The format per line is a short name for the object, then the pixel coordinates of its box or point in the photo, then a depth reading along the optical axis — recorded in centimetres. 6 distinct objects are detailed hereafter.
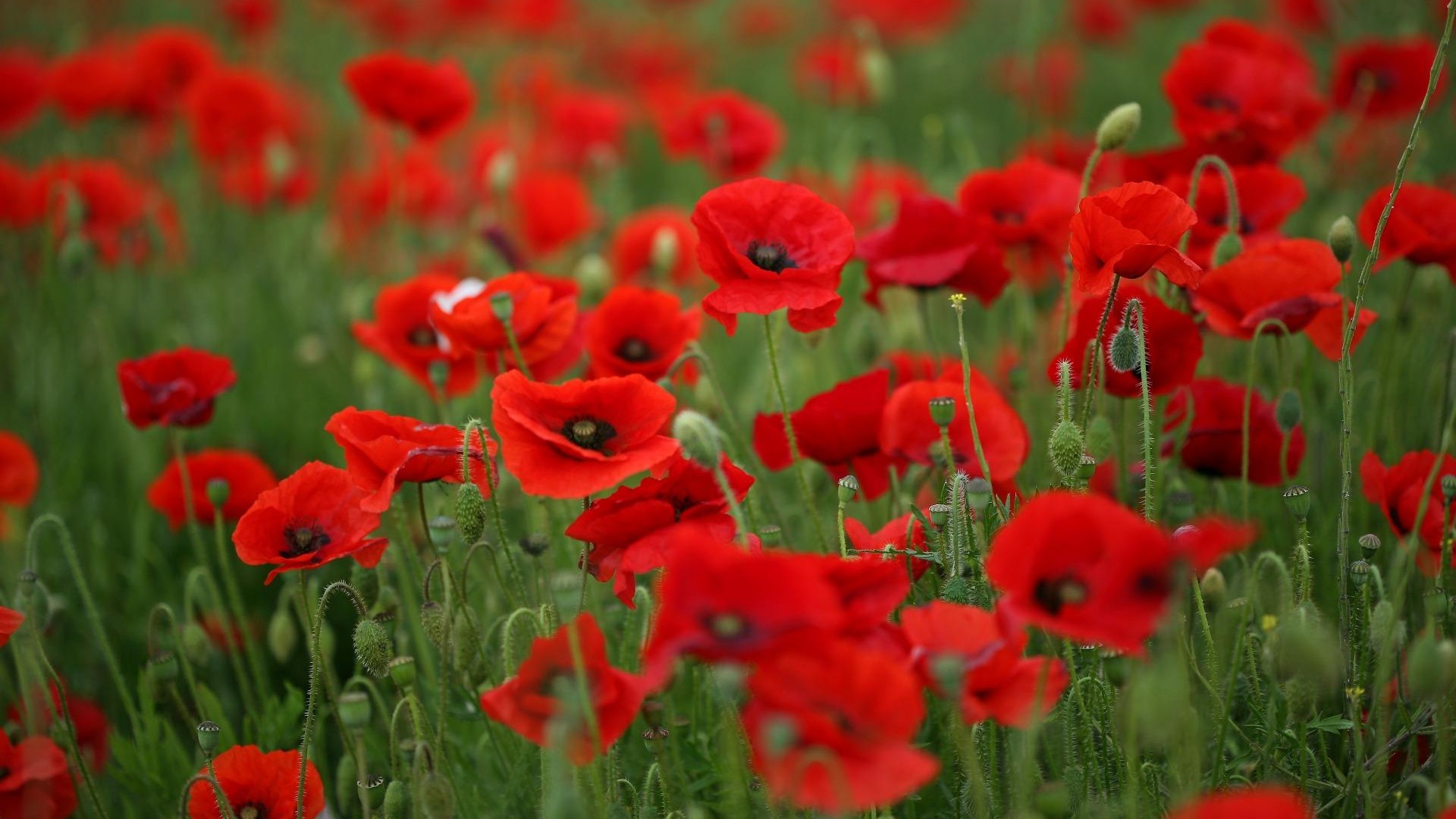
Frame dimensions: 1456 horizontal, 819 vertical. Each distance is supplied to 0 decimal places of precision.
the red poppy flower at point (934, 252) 282
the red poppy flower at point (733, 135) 318
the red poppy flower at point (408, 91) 305
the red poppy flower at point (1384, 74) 308
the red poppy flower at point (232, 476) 286
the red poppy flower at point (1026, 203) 286
